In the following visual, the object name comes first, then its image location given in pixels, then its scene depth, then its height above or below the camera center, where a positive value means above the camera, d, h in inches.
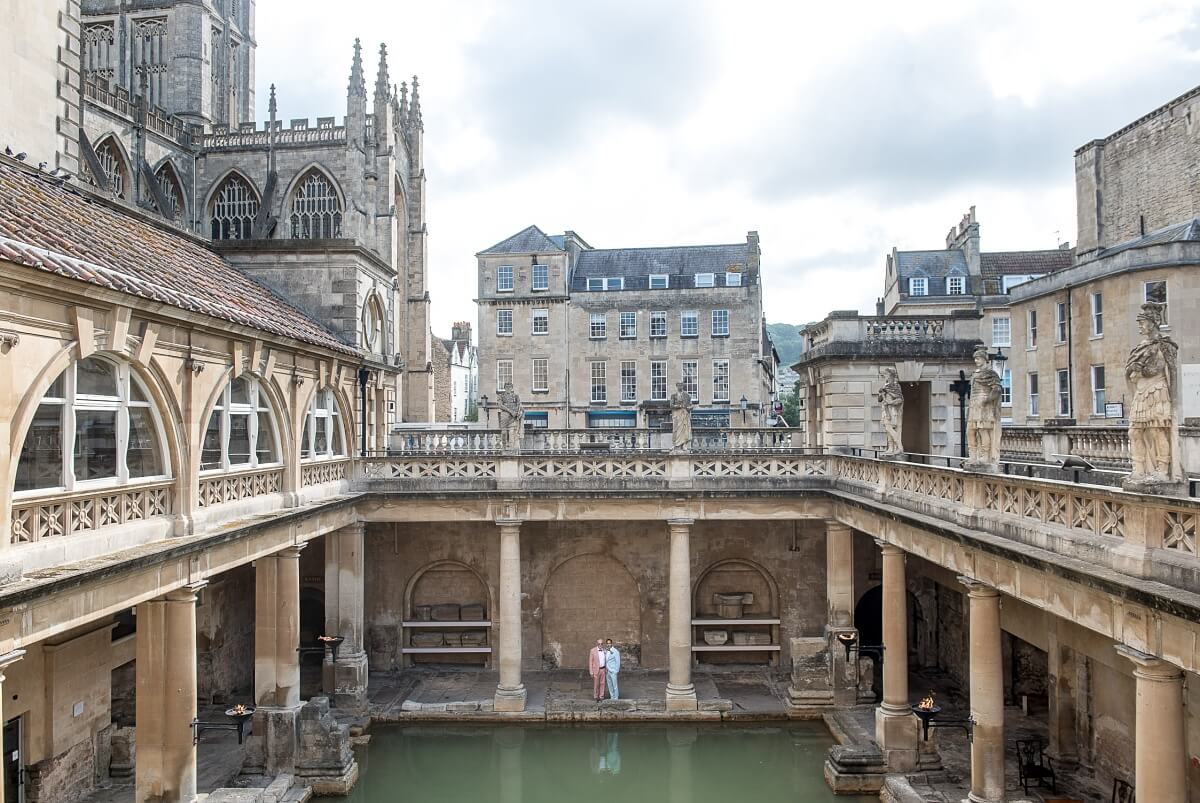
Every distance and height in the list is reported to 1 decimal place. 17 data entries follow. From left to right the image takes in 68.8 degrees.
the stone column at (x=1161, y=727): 353.4 -128.6
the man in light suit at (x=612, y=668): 866.1 -247.5
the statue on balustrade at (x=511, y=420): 861.2 -1.6
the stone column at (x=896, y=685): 685.3 -212.7
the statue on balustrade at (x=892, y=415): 684.7 +0.5
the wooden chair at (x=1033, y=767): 604.7 -248.0
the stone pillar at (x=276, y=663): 688.4 -197.6
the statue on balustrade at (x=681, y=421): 851.4 -3.8
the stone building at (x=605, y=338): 2028.8 +186.7
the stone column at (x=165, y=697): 522.3 -166.0
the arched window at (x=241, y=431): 592.1 -7.7
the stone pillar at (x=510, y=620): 850.1 -196.0
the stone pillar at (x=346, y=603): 869.8 -185.7
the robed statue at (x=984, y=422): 505.7 -4.2
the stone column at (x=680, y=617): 852.0 -195.0
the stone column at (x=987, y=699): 528.1 -174.8
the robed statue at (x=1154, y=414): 345.7 -0.2
